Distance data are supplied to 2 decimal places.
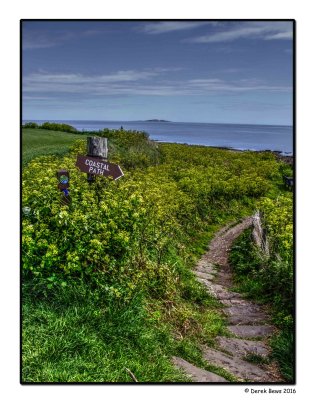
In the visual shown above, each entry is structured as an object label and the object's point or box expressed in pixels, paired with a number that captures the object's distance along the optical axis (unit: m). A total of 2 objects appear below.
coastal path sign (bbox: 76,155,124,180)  6.34
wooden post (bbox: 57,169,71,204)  6.57
